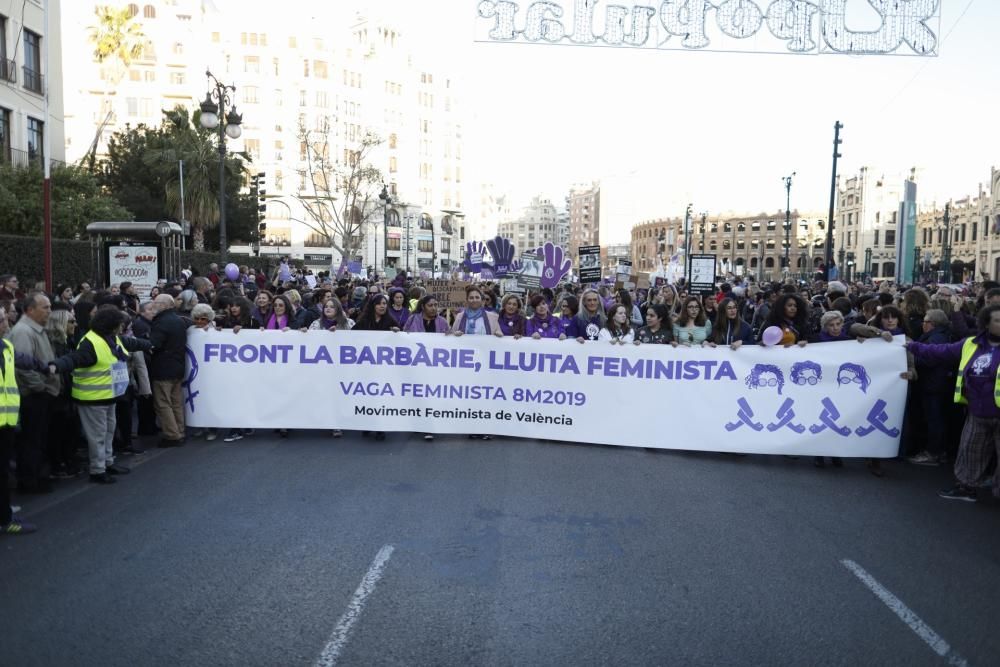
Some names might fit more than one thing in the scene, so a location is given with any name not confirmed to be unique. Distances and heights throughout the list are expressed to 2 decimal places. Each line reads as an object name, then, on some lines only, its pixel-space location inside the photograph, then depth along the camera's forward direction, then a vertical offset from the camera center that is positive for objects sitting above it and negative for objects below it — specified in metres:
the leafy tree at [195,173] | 43.44 +5.00
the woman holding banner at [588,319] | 10.70 -0.64
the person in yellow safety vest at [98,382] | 7.80 -1.16
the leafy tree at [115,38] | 52.78 +14.95
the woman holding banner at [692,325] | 10.27 -0.68
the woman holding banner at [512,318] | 10.45 -0.62
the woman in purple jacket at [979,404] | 7.20 -1.14
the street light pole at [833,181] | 31.69 +3.80
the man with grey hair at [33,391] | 7.24 -1.18
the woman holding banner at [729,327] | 10.15 -0.67
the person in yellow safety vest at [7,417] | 6.29 -1.22
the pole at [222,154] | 22.88 +3.11
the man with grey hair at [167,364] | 9.41 -1.17
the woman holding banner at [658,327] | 10.08 -0.69
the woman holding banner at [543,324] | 10.59 -0.71
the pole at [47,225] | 14.45 +0.66
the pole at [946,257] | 55.66 +1.56
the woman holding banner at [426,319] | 10.47 -0.67
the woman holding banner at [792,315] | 9.79 -0.49
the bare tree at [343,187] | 51.68 +6.48
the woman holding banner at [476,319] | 10.13 -0.63
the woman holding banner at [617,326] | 10.42 -0.72
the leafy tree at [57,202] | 25.02 +1.96
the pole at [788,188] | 47.41 +5.13
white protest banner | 8.91 -1.38
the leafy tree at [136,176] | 48.56 +5.36
